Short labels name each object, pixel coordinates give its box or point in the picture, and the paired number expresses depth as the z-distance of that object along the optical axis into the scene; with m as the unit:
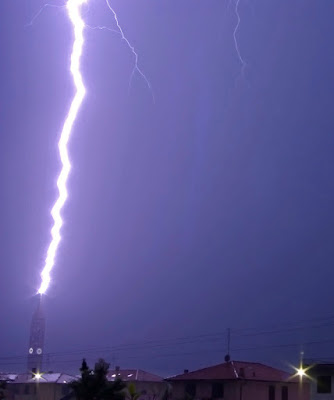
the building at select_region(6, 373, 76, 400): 50.78
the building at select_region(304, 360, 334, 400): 36.72
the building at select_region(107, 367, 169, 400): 51.69
